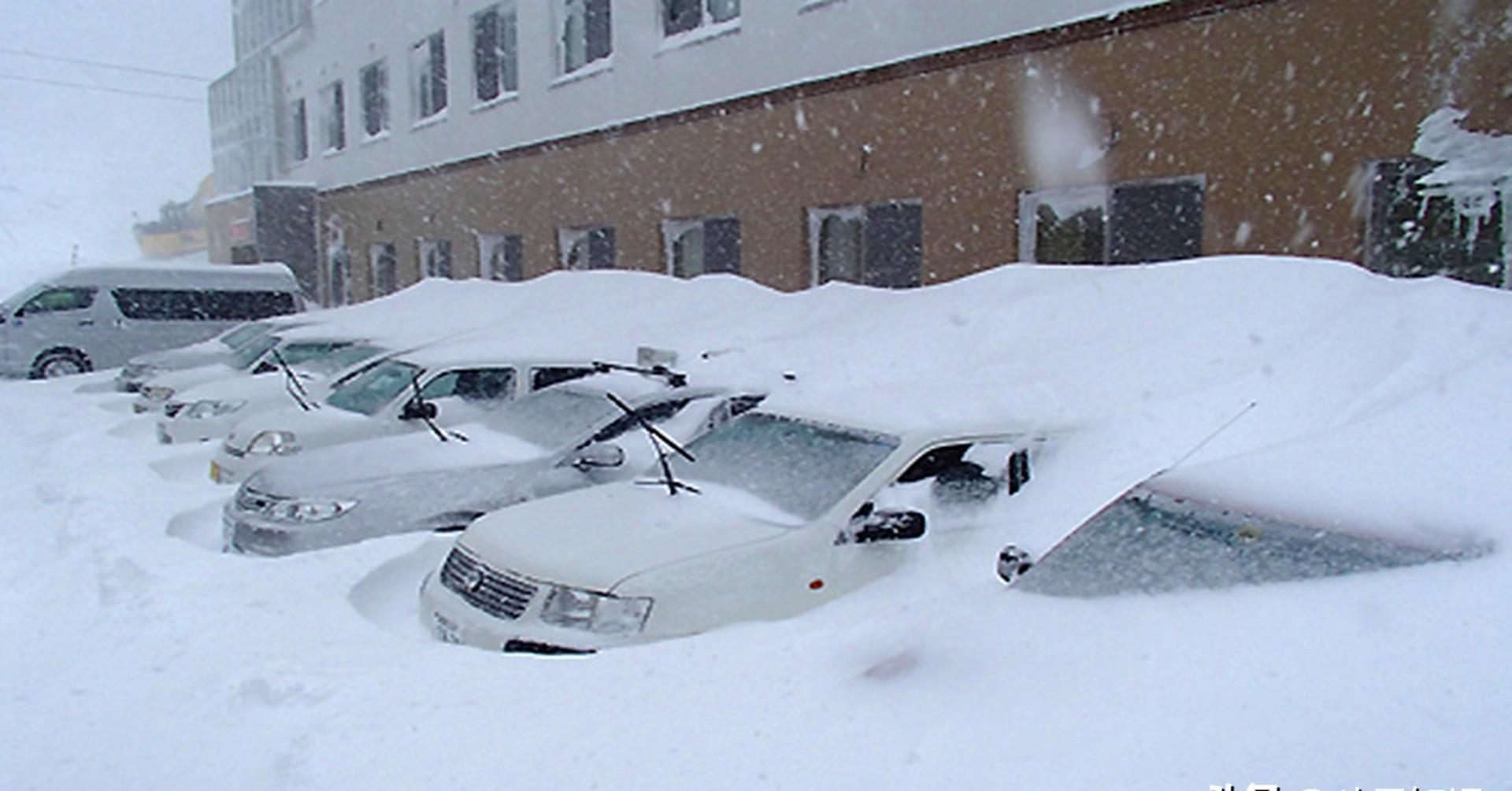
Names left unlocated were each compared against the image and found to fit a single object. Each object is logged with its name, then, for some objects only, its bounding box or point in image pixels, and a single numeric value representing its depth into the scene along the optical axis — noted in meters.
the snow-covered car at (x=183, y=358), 14.14
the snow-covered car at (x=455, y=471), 6.06
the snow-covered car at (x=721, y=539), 4.26
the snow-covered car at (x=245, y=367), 11.70
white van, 16.80
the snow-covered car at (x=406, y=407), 7.85
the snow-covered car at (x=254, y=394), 9.70
